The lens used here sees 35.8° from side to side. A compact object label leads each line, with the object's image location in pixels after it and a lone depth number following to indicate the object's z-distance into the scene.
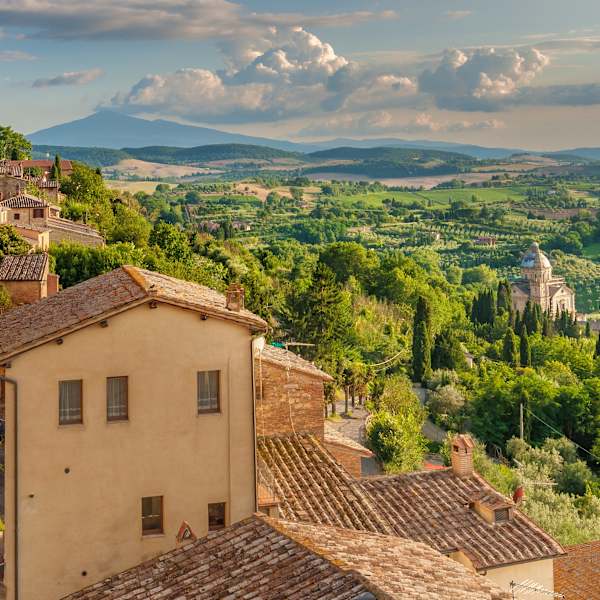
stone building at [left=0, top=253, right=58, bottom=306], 32.12
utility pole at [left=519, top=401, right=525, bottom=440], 44.11
